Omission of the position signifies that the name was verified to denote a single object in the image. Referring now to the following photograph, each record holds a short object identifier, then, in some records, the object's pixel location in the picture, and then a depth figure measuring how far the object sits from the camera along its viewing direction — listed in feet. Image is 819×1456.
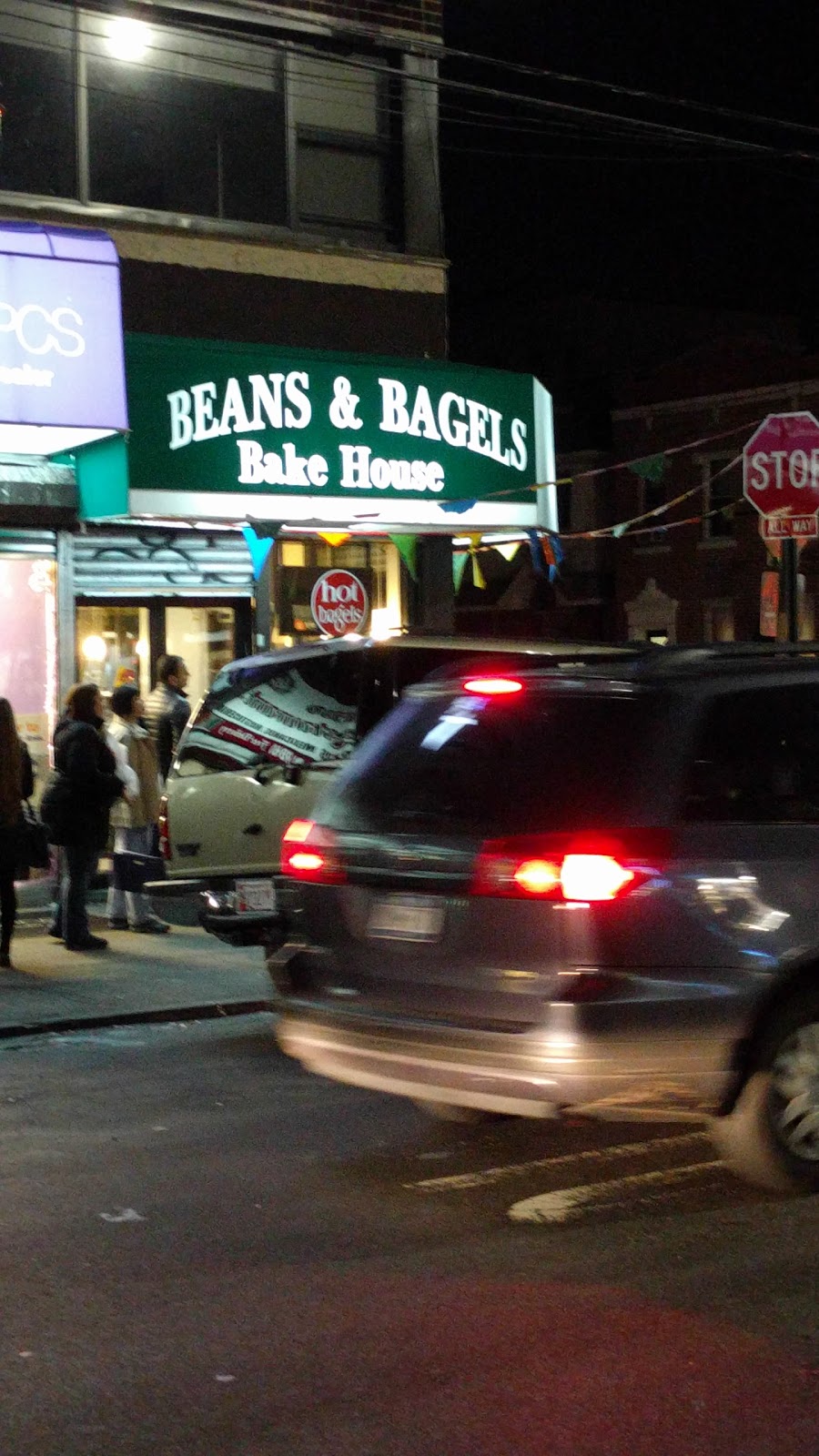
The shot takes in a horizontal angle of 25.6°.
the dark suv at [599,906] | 19.11
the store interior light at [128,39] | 49.44
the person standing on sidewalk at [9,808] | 37.91
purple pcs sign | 41.63
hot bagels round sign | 53.06
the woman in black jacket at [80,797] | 40.81
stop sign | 41.52
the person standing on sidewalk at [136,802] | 44.34
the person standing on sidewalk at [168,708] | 47.55
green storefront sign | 46.16
